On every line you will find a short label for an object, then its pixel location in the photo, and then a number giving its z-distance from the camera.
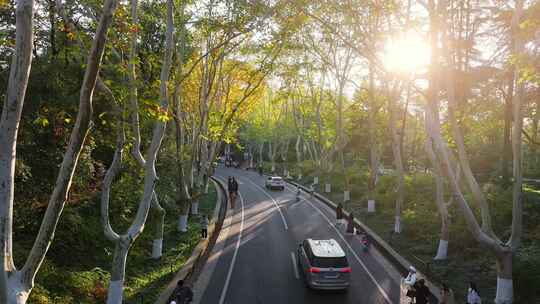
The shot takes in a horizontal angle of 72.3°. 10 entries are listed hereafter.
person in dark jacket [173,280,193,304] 10.01
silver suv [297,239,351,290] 11.64
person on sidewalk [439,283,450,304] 9.93
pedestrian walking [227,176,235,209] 26.69
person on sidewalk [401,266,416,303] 12.16
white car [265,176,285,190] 38.30
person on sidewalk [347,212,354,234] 19.83
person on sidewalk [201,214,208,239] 17.48
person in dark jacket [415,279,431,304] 10.36
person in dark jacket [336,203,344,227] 22.23
